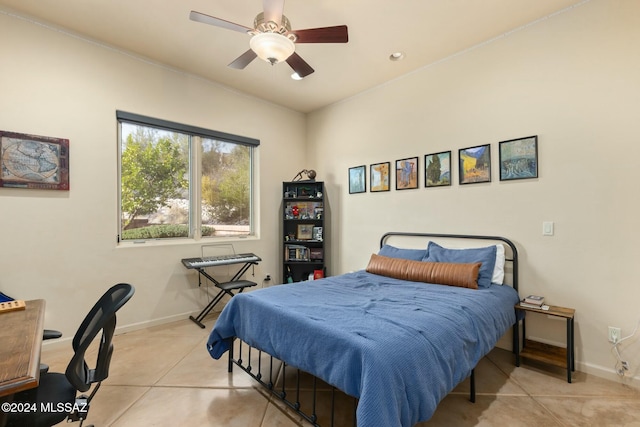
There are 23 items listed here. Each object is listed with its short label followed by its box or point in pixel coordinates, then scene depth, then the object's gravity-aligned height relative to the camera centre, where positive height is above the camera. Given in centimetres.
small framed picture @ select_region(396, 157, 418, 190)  355 +50
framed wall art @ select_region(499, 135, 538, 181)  267 +51
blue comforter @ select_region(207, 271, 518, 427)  138 -72
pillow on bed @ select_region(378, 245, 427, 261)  321 -45
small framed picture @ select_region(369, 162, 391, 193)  384 +50
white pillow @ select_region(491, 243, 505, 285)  273 -52
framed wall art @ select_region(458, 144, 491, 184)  296 +51
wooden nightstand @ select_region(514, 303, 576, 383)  227 -118
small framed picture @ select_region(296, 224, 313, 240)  450 -28
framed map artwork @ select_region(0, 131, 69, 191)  255 +50
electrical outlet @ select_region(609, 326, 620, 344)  227 -96
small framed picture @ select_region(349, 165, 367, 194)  412 +49
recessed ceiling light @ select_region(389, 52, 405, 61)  321 +176
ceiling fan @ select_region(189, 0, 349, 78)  202 +132
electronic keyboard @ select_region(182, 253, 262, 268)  338 -56
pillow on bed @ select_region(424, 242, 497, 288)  266 -43
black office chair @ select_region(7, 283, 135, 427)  118 -78
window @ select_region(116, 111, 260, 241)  336 +45
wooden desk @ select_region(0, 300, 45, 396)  93 -52
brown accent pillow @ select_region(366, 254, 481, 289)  260 -57
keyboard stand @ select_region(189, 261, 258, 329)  348 -89
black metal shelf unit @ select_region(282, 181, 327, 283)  439 -25
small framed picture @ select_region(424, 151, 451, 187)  327 +50
